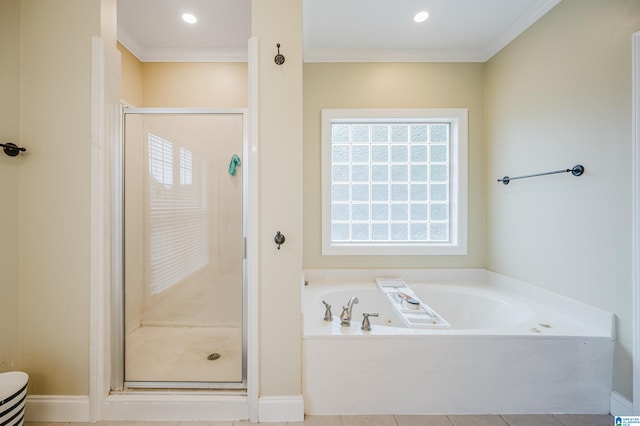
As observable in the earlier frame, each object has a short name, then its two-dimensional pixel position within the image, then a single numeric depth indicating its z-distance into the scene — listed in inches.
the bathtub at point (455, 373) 60.3
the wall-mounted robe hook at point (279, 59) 58.6
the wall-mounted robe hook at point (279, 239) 58.9
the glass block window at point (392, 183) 102.6
